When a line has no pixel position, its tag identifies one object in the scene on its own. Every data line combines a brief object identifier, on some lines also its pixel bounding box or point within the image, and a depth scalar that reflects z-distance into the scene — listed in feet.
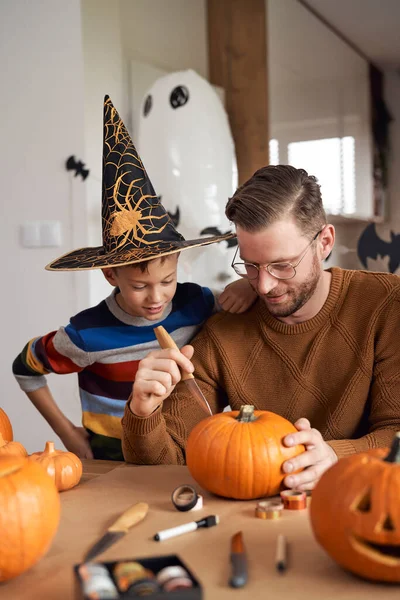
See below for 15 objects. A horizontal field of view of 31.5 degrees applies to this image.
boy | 5.03
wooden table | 2.48
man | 4.67
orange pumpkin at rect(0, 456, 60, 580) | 2.60
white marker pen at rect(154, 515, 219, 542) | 2.99
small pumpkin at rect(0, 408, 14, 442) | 4.75
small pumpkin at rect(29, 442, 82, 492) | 3.88
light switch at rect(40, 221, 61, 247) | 10.03
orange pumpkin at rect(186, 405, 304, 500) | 3.56
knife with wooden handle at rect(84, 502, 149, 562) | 2.89
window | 14.19
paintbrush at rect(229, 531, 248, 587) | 2.47
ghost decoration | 9.68
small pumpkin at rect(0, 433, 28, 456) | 3.94
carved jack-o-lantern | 2.46
